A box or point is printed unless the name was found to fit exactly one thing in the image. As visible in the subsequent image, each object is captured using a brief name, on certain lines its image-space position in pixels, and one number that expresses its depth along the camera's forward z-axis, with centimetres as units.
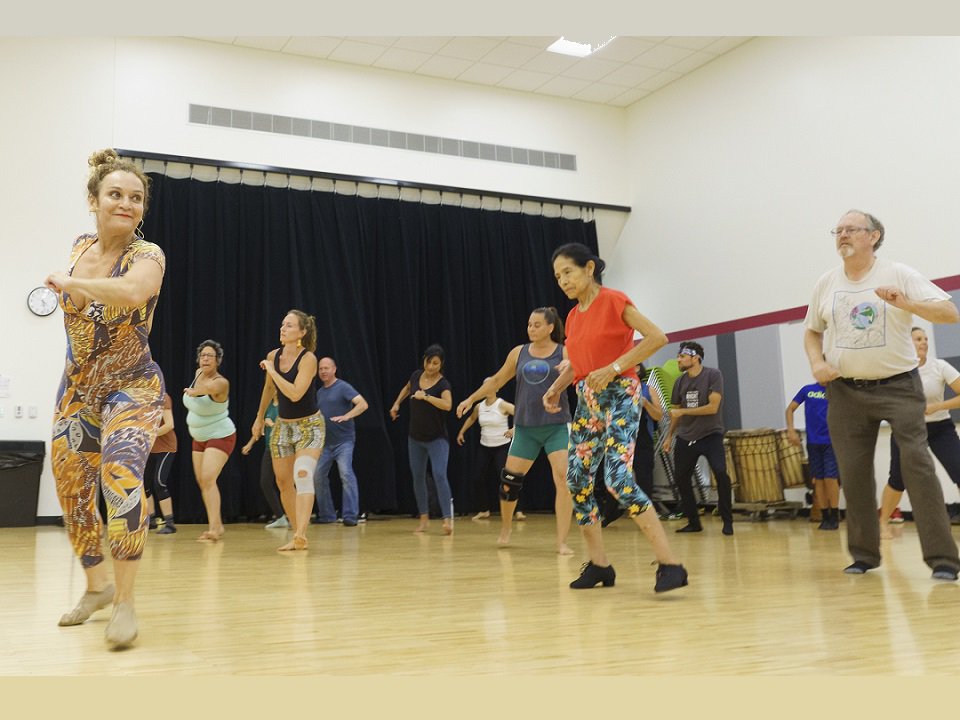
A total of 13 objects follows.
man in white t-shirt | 367
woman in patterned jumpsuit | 249
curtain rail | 872
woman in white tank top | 807
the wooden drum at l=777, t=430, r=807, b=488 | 817
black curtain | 879
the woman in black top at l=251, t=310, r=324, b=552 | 517
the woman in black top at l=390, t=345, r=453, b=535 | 722
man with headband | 655
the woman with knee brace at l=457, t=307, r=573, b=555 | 500
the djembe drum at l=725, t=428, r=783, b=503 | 826
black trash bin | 788
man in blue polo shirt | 791
